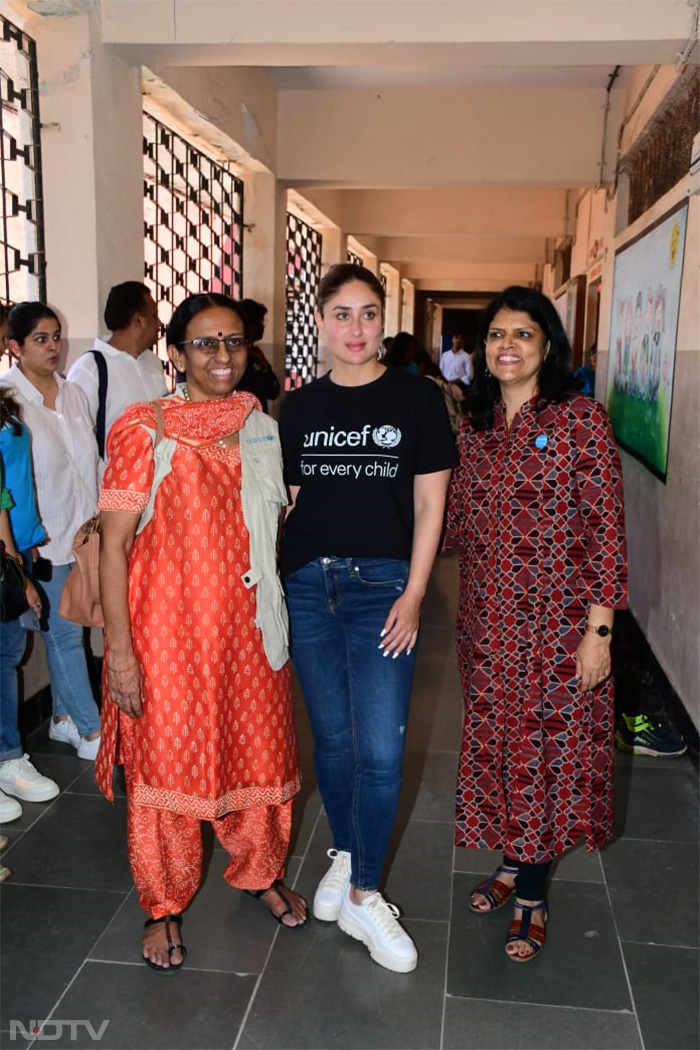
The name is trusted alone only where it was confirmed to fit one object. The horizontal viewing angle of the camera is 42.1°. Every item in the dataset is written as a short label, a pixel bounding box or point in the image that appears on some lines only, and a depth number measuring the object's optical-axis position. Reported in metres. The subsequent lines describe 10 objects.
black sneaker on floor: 3.27
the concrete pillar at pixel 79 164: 3.51
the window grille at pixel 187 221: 5.14
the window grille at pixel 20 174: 3.47
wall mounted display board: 3.84
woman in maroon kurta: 1.95
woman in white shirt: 2.90
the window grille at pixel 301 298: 8.40
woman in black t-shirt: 1.96
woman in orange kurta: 1.94
